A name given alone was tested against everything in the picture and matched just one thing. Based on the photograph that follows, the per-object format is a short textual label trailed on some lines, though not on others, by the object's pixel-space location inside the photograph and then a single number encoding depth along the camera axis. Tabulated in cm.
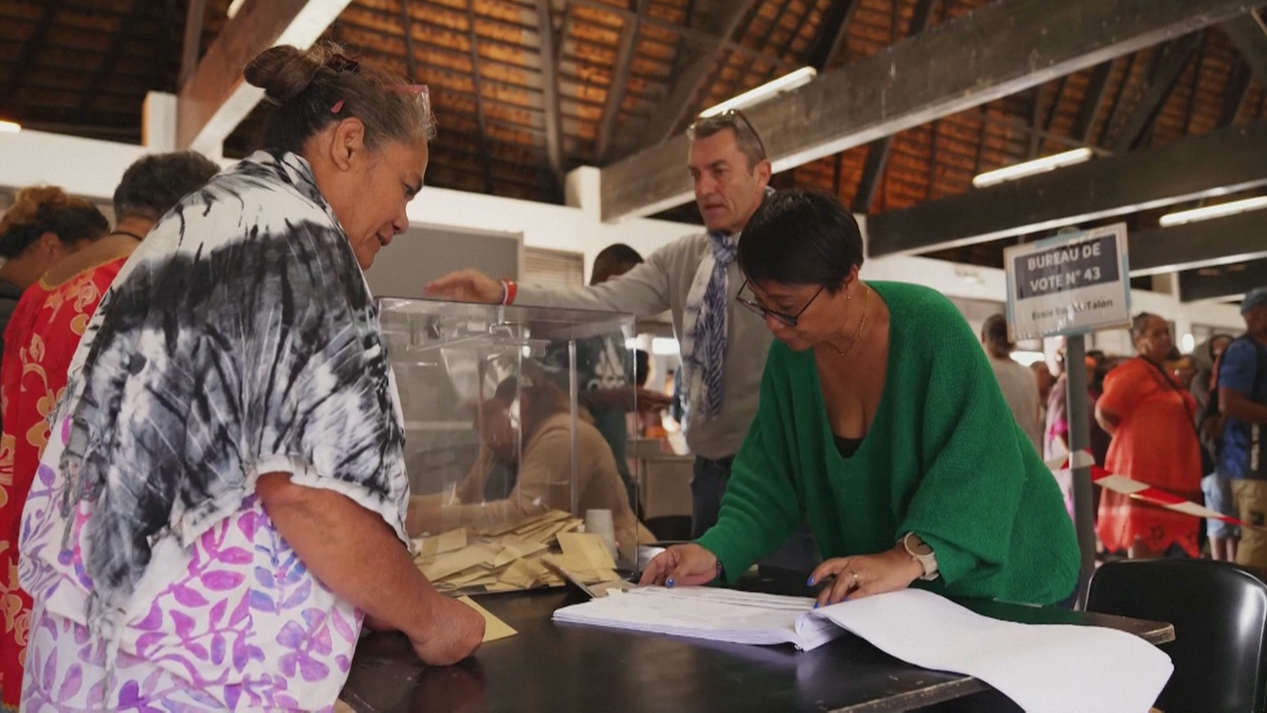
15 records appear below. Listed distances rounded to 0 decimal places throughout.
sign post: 359
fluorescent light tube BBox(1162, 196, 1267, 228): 907
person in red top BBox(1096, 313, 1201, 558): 509
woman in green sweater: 147
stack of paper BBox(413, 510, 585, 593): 174
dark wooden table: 100
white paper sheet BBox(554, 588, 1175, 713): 107
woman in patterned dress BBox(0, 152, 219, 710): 221
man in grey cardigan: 261
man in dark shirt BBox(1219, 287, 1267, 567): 495
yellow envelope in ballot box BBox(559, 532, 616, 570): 184
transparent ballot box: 180
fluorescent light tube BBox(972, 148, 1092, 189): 786
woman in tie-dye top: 102
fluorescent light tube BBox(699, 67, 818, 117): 595
